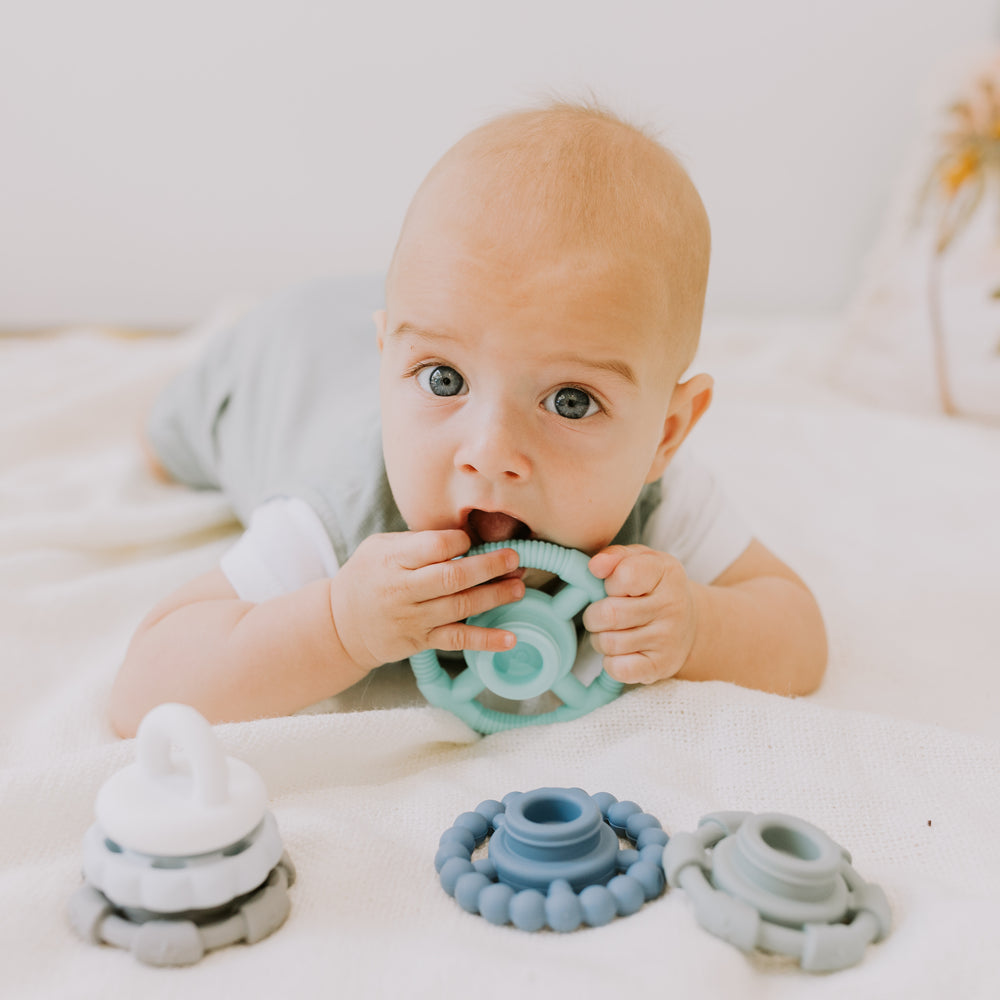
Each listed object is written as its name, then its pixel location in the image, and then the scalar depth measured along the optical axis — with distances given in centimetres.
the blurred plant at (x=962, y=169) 172
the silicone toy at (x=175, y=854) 50
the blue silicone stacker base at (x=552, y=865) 55
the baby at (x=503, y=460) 70
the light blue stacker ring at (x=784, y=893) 52
